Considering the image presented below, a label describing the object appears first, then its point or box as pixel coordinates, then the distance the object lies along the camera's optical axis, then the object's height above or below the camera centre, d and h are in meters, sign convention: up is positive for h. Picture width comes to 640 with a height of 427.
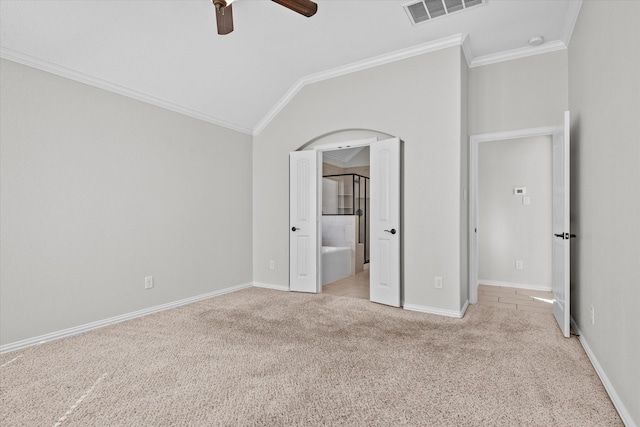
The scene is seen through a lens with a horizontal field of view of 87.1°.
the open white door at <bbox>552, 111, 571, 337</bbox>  2.76 -0.16
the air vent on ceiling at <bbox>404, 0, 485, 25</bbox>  2.91 +1.81
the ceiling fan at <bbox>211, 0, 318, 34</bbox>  2.03 +1.25
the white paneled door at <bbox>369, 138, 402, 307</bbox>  3.73 -0.13
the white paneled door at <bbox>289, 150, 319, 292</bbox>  4.43 -0.12
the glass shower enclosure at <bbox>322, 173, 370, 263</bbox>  7.11 +0.32
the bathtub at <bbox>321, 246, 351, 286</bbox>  5.13 -0.83
